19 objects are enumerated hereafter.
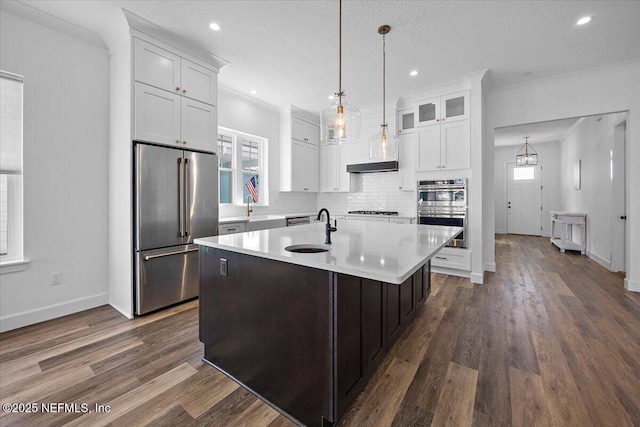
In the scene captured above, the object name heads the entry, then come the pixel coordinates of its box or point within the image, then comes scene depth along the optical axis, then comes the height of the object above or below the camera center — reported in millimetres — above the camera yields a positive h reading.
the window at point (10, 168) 2562 +392
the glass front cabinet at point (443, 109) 4219 +1588
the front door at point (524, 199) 9031 +335
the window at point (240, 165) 4676 +802
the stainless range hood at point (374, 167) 4938 +788
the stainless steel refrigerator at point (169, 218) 2834 -87
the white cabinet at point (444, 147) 4207 +983
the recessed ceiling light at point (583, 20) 2728 +1881
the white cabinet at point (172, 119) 2834 +1008
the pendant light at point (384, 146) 2754 +637
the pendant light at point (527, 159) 7441 +1350
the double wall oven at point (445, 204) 4191 +88
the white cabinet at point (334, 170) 5715 +837
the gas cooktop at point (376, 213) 5129 -63
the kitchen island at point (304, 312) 1380 -601
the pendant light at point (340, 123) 2209 +708
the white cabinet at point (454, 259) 4172 -763
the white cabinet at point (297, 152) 5387 +1161
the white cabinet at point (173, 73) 2822 +1514
